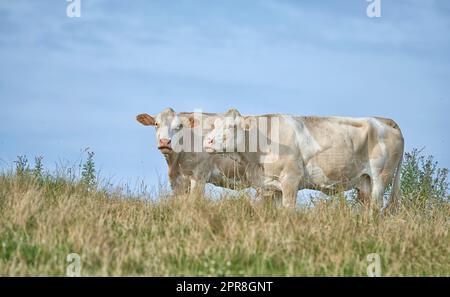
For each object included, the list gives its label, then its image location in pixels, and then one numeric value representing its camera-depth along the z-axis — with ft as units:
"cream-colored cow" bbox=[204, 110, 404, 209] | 51.78
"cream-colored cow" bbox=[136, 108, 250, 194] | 53.72
